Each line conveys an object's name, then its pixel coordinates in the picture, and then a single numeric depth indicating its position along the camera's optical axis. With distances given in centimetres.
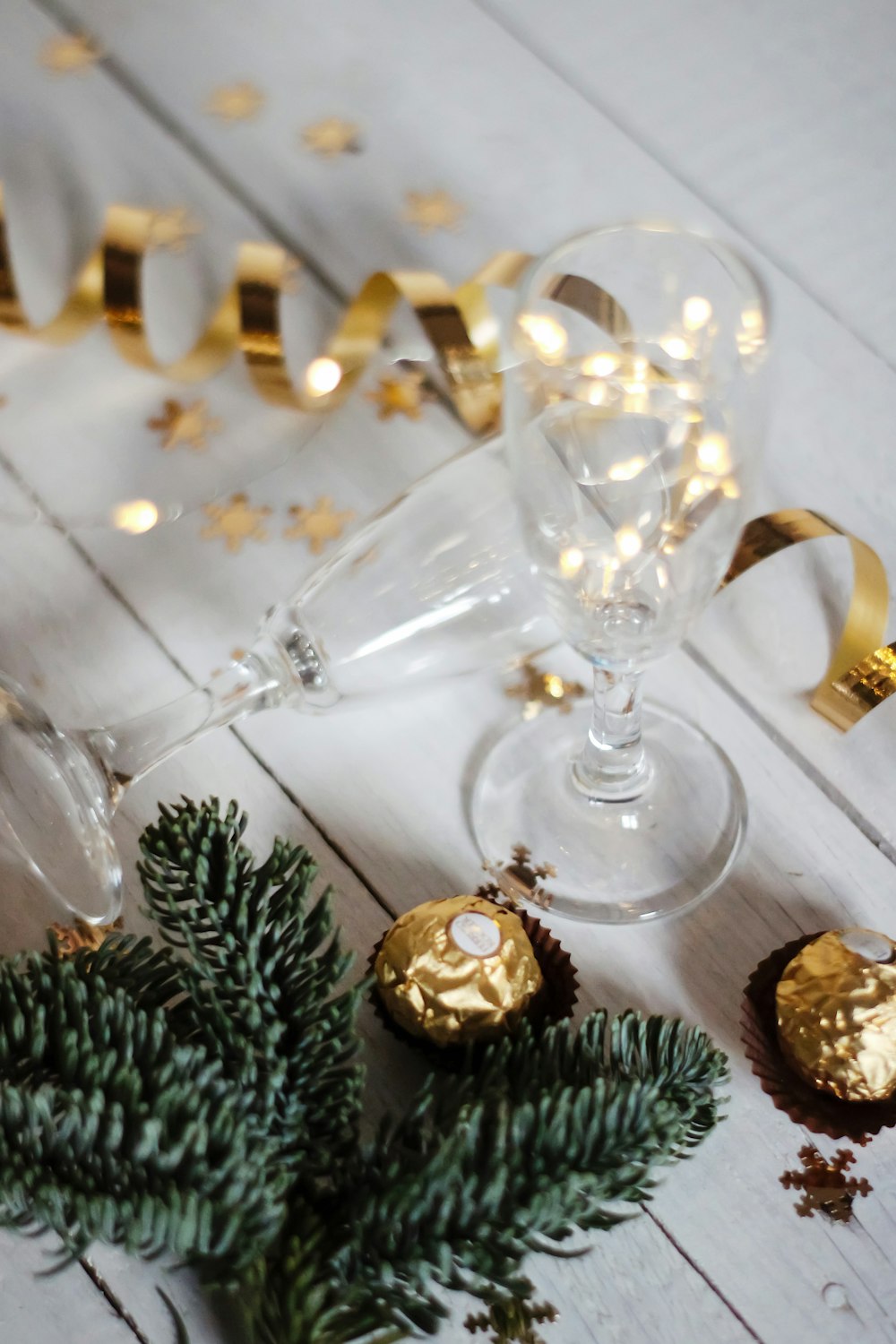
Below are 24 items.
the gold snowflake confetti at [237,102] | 87
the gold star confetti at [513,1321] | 49
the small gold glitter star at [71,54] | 89
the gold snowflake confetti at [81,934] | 58
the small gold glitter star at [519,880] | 60
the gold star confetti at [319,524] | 71
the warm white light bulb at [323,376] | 76
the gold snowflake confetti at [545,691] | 67
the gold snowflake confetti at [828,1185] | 52
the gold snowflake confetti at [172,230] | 81
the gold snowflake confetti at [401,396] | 75
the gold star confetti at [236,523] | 71
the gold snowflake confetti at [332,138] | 85
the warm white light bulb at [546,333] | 45
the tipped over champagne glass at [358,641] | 55
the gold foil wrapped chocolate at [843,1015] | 50
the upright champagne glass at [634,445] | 44
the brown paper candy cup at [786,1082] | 51
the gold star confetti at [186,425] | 75
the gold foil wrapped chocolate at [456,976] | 50
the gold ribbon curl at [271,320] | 75
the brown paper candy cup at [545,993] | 52
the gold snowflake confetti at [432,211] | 82
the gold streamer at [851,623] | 64
